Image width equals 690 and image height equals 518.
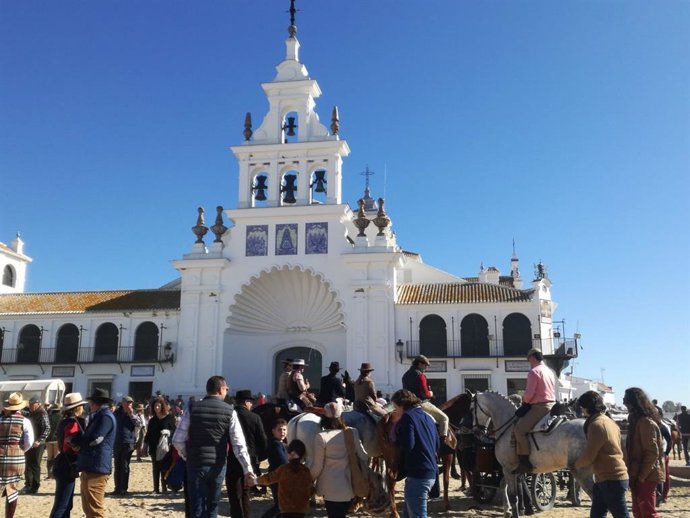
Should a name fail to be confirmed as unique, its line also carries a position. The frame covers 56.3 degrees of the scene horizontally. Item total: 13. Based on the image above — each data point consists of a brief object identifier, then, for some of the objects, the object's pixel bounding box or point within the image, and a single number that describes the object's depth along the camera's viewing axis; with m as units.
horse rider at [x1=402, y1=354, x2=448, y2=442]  10.78
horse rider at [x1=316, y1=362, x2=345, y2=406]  11.49
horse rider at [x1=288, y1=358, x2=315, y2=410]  11.52
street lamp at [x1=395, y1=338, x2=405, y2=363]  27.44
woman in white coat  6.40
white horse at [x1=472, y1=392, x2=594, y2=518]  9.06
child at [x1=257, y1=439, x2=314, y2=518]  6.27
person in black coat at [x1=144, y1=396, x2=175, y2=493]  12.54
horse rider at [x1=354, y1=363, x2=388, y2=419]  10.43
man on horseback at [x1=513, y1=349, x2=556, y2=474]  9.44
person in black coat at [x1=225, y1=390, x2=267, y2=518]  7.78
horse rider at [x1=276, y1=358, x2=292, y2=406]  11.62
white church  28.06
